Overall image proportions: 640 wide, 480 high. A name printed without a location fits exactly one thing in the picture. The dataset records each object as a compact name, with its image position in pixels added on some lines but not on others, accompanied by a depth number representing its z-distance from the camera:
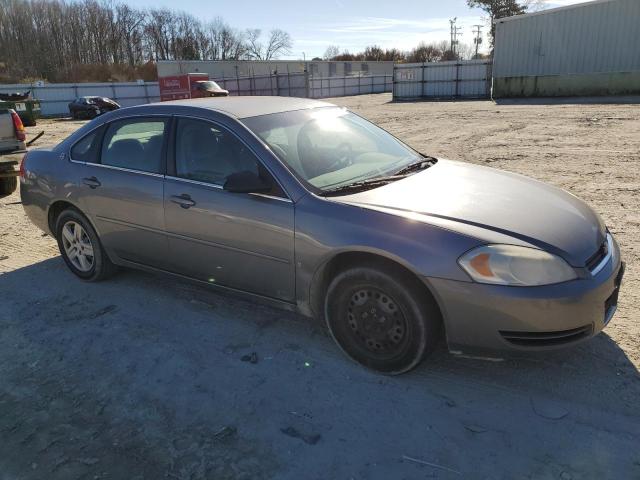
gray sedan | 2.71
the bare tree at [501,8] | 55.06
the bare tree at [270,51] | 102.11
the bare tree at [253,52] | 102.78
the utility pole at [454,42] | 90.56
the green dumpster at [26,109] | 13.37
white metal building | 28.28
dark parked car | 32.00
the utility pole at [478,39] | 65.91
